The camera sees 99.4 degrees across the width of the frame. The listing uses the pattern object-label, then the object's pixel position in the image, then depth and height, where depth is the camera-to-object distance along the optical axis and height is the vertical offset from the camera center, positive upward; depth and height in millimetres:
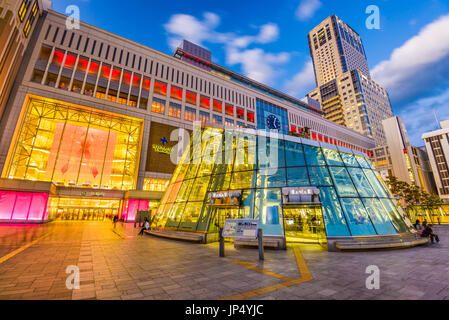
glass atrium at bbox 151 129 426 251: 12273 +1196
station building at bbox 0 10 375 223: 34625 +19029
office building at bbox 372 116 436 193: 71075 +20242
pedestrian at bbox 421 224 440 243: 13678 -1388
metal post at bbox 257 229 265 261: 9133 -1438
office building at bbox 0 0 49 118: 27469 +27087
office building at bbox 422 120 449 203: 68438 +20363
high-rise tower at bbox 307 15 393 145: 112438 +84169
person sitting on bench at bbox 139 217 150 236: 18961 -1579
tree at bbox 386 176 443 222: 40312 +3123
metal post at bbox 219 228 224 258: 9969 -1780
